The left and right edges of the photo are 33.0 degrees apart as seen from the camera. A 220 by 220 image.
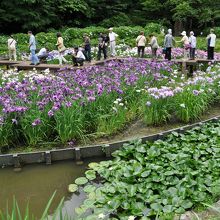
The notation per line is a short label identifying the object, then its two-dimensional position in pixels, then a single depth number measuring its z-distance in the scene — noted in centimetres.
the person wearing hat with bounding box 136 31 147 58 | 1498
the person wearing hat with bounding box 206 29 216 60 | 1394
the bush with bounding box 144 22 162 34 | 2615
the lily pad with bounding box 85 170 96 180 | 538
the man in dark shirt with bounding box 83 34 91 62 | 1388
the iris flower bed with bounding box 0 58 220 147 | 650
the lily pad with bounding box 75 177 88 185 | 530
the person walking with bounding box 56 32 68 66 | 1303
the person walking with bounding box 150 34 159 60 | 1473
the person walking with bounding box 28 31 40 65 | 1369
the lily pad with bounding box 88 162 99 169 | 565
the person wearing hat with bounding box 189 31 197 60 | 1456
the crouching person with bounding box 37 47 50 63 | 1466
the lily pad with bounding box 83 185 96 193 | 496
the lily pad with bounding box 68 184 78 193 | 517
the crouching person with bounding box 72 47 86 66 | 1245
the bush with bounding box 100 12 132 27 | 3094
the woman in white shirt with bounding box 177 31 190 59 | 1447
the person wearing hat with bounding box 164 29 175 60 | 1407
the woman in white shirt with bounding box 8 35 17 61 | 1498
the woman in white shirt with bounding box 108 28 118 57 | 1556
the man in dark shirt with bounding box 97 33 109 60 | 1463
